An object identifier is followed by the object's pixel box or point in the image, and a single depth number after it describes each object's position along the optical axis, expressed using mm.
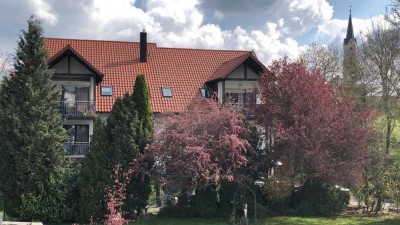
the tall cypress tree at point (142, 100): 20344
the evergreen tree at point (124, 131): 19312
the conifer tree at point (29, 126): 19031
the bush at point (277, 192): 20109
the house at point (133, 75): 26500
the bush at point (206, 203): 19859
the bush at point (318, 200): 20719
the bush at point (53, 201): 18688
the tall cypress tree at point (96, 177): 18625
